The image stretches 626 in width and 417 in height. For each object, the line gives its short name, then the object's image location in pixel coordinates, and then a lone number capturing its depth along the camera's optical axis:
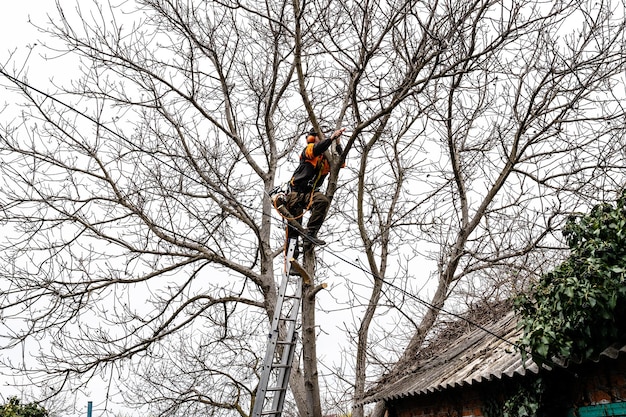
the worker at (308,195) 8.47
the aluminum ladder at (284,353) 6.62
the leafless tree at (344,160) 9.35
